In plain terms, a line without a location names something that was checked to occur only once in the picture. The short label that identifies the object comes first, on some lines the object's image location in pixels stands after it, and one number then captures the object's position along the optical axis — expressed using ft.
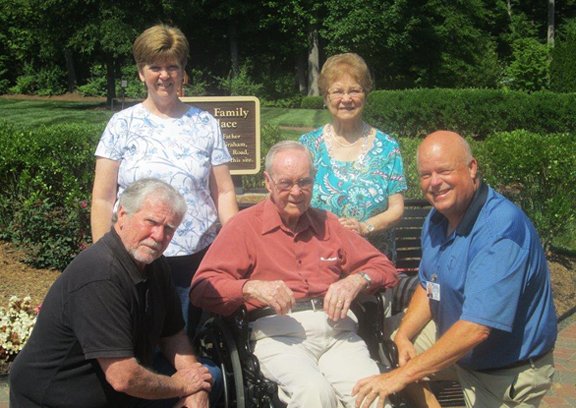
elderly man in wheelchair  11.00
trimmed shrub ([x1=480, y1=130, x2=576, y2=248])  24.39
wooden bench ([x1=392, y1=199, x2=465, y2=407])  16.16
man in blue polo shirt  10.00
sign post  27.17
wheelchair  10.69
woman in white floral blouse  11.82
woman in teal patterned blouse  13.44
